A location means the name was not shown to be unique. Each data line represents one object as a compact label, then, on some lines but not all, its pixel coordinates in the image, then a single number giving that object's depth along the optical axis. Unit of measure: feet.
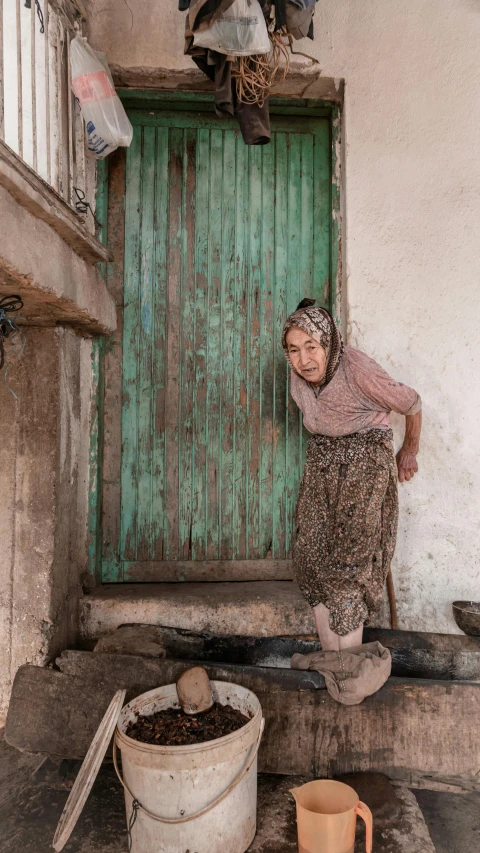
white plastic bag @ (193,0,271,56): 7.41
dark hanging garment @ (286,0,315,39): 7.58
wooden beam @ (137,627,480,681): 8.32
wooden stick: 9.77
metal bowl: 9.09
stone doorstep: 9.62
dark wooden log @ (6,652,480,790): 7.06
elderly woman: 8.13
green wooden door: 10.88
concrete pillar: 8.88
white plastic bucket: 5.74
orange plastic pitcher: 5.33
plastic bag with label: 8.84
